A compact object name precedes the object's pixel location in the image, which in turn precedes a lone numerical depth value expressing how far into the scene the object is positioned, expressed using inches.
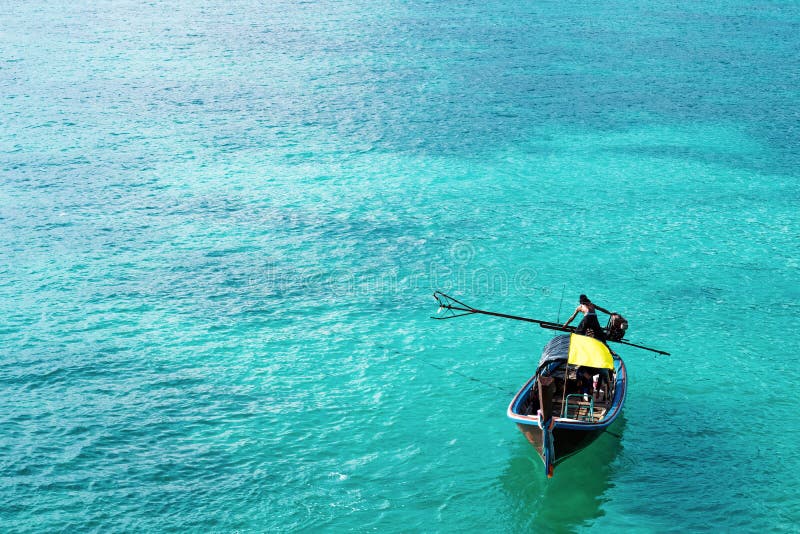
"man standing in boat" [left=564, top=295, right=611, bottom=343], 836.0
